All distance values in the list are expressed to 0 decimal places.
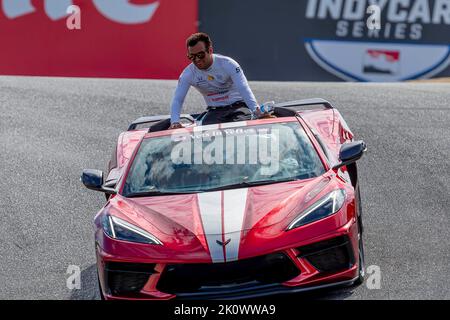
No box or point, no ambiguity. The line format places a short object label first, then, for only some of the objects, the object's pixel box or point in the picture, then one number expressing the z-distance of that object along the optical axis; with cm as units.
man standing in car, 1906
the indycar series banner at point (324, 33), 3030
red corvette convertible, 1357
